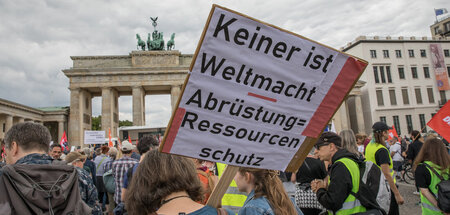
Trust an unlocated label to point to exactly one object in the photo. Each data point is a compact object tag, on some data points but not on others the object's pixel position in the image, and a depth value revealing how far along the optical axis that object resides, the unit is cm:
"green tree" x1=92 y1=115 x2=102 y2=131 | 7238
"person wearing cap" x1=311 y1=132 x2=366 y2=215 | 262
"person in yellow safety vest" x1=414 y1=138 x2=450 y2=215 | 324
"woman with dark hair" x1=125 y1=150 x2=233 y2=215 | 155
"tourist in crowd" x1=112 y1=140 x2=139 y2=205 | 477
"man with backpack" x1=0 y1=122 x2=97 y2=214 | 186
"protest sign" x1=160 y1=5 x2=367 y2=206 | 141
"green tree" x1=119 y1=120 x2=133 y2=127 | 8824
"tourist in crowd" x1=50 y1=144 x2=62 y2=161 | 652
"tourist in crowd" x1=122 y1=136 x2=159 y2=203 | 420
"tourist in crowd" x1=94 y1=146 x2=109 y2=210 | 662
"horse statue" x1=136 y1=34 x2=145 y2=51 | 4077
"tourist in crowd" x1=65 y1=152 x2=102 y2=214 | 265
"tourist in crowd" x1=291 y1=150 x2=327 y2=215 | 352
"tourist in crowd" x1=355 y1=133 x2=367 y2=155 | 739
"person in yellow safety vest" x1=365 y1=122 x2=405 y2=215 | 391
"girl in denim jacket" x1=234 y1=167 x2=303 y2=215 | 178
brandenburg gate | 3762
